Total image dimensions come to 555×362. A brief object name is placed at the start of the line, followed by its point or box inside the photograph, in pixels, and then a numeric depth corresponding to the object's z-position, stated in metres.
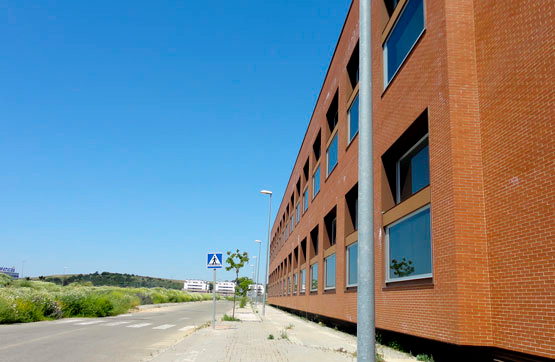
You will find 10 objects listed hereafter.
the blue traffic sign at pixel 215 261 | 18.23
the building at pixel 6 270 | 195.05
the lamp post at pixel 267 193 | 37.50
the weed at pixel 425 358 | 9.01
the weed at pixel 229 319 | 23.47
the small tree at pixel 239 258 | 25.61
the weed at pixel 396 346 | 10.91
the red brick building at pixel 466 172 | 6.67
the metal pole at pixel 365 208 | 4.61
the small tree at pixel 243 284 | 28.97
